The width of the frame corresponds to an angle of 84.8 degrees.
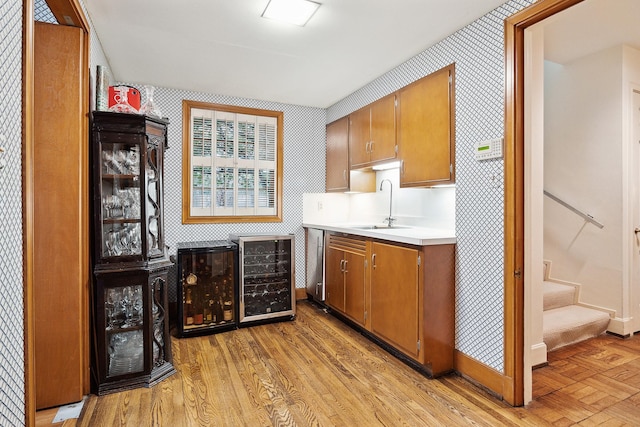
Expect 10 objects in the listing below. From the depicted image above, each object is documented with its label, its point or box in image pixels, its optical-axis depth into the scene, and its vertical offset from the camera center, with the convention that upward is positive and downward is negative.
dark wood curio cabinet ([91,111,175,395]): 2.24 -0.31
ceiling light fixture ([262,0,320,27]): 2.11 +1.26
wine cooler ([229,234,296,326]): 3.50 -0.68
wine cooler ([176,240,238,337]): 3.21 -0.73
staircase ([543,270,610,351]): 2.82 -0.93
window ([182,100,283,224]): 3.78 +0.53
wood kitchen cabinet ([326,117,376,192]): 3.93 +0.49
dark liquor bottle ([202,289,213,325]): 3.33 -0.93
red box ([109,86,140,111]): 2.36 +0.79
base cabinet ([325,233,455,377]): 2.39 -0.66
